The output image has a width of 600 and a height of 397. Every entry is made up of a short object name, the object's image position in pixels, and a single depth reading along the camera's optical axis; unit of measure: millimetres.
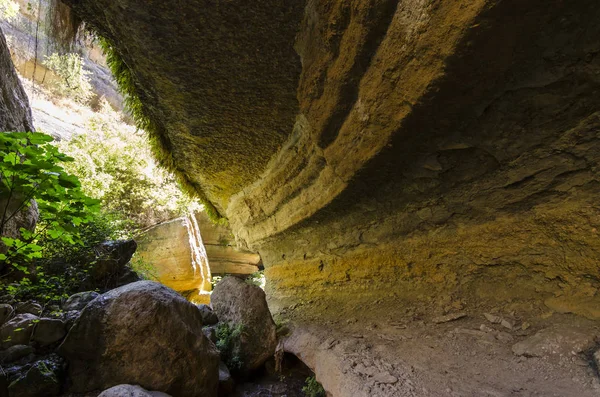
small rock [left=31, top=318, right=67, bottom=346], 2695
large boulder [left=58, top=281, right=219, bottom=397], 2527
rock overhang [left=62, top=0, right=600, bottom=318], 1359
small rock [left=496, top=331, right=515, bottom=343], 1877
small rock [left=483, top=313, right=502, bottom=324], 2005
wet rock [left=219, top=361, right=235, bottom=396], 3189
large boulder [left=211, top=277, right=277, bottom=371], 3523
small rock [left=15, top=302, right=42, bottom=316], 3042
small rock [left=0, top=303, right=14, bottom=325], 2724
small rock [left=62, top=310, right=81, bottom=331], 2881
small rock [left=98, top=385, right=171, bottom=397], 2125
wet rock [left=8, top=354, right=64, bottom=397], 2287
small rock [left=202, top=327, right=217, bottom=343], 3691
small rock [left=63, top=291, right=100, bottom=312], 3379
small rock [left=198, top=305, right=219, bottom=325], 4219
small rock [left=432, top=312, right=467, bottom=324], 2234
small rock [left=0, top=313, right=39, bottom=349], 2574
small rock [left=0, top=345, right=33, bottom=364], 2471
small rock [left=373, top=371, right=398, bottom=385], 1991
